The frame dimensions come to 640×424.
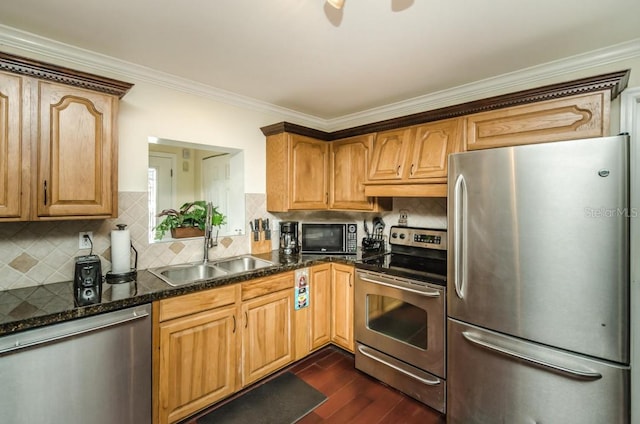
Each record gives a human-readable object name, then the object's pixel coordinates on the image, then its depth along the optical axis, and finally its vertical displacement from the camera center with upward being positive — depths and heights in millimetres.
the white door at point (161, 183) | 3540 +365
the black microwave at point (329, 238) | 2830 -262
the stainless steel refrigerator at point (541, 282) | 1359 -368
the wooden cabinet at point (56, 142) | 1491 +389
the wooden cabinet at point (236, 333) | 1752 -899
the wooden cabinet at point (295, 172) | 2803 +397
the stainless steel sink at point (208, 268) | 2275 -470
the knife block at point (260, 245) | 2834 -335
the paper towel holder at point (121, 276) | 1877 -429
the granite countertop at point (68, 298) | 1312 -467
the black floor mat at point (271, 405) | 1925 -1371
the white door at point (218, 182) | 3184 +364
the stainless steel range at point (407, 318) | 1984 -808
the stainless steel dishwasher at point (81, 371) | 1283 -784
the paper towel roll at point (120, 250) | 1931 -258
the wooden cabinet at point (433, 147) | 2174 +504
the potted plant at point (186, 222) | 2389 -85
